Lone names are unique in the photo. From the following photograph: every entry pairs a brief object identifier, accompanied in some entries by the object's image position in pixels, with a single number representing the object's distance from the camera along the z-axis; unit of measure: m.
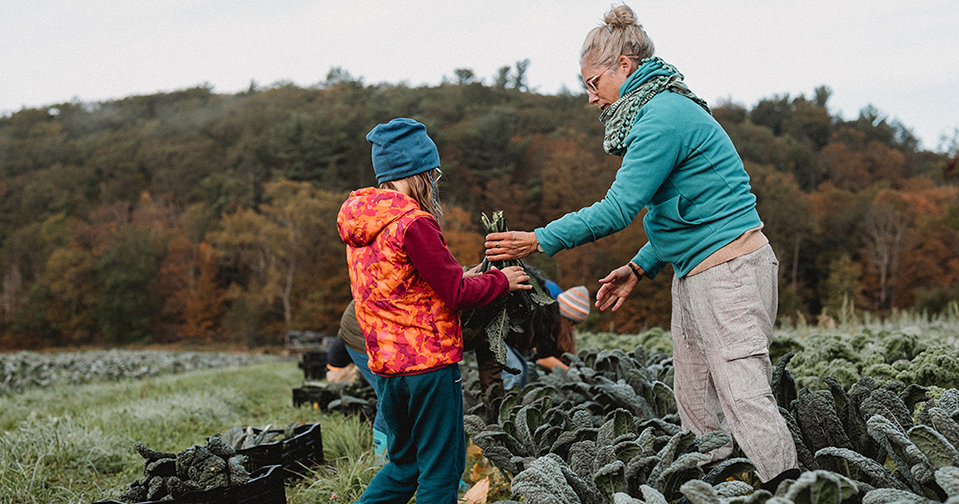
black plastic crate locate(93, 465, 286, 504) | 2.34
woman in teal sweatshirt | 2.08
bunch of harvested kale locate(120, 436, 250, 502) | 2.38
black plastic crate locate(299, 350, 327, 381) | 7.46
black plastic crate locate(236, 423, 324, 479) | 3.01
